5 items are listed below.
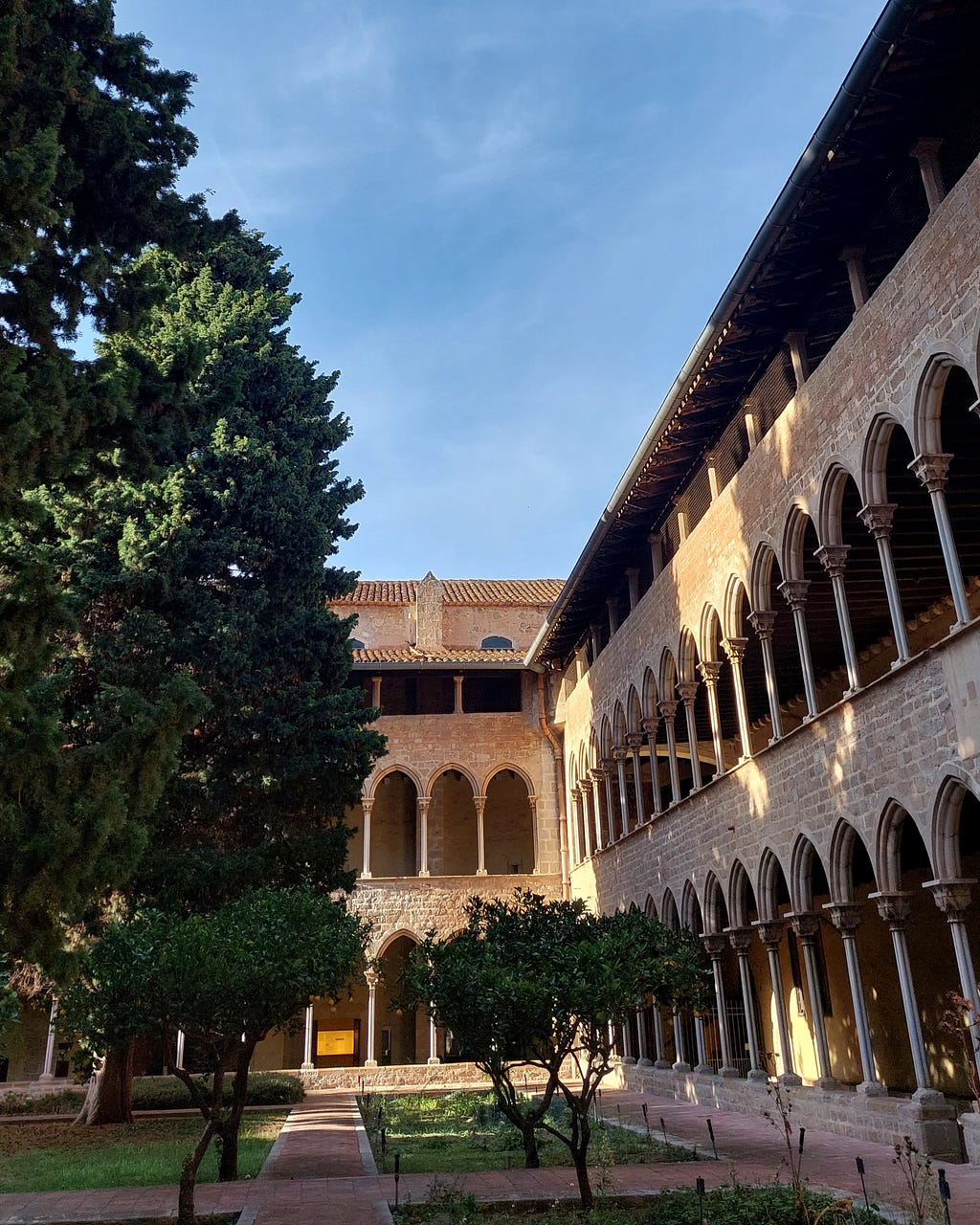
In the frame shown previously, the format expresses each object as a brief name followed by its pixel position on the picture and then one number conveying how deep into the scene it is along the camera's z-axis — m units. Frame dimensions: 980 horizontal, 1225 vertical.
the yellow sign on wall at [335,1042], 28.02
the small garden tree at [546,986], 9.01
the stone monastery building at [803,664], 9.94
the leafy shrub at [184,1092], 20.02
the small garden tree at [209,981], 9.29
